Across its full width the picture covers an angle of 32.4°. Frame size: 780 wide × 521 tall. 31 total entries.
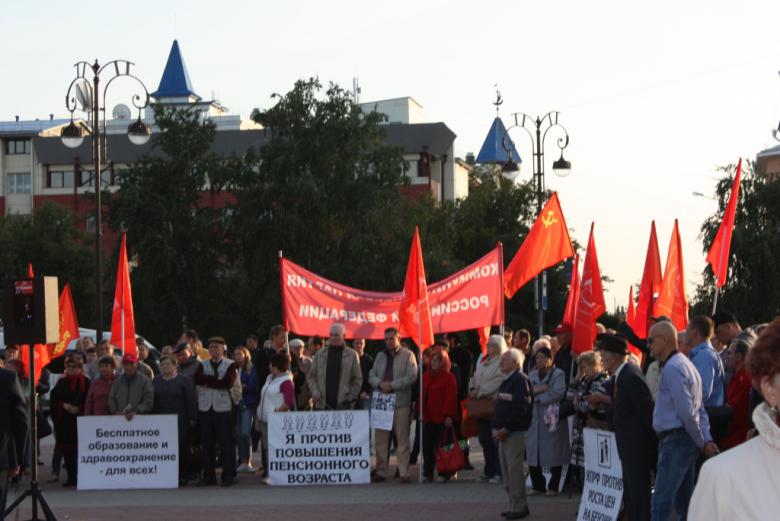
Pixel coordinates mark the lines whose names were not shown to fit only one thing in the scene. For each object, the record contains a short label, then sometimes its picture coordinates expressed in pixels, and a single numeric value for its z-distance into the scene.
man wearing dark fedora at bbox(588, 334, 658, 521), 10.76
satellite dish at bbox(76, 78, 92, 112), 32.69
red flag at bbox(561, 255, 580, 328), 17.46
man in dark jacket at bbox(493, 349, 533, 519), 13.34
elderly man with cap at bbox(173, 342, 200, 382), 18.52
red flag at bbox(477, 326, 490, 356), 20.14
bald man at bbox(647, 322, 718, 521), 10.20
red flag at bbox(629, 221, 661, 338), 17.19
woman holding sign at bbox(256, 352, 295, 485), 17.62
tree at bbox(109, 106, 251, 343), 59.44
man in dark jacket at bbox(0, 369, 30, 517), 11.59
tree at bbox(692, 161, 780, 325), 48.34
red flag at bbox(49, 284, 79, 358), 25.48
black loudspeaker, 12.83
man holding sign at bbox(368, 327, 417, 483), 17.58
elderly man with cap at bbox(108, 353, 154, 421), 17.66
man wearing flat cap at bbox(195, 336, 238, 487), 17.73
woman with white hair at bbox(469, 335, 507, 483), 16.19
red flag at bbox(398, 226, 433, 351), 18.25
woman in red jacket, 17.38
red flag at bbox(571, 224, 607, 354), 15.78
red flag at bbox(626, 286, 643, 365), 18.55
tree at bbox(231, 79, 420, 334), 55.25
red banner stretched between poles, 18.66
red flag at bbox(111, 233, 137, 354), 21.11
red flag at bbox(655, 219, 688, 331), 16.98
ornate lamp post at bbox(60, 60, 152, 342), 28.39
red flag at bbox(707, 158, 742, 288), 16.28
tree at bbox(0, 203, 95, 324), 78.50
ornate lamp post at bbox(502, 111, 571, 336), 31.48
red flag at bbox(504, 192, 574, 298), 18.61
